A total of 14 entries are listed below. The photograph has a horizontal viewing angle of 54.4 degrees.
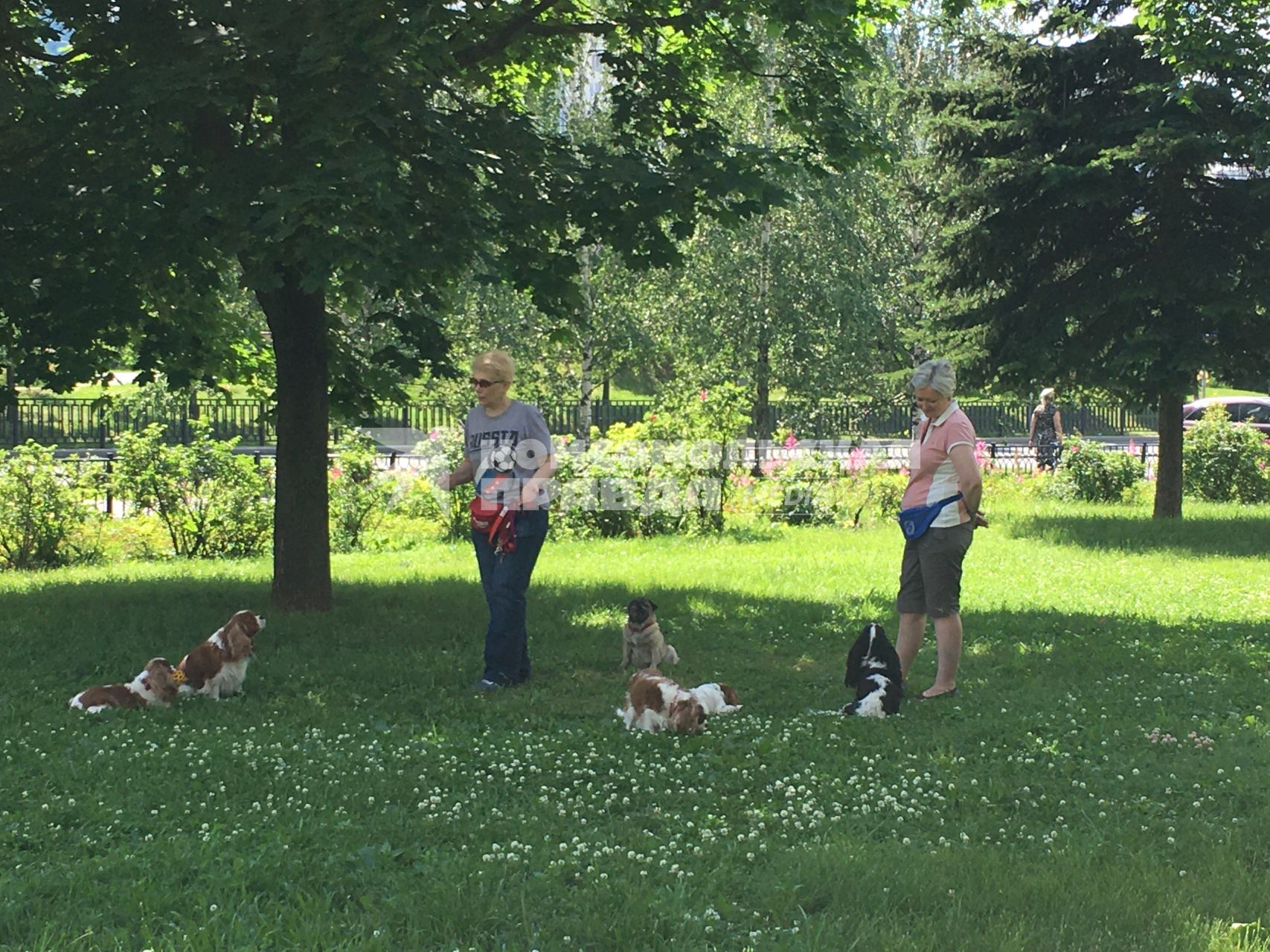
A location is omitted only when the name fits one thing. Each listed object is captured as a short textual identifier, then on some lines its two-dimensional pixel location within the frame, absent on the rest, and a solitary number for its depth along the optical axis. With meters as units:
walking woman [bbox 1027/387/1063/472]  20.66
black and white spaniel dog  6.29
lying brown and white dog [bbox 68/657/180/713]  6.25
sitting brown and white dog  6.50
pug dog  7.21
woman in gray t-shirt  6.68
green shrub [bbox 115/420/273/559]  13.41
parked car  38.19
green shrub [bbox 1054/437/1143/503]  18.59
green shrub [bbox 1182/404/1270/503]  18.91
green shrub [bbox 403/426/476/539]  14.89
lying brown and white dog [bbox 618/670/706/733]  5.93
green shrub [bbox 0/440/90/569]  13.02
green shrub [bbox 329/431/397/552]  14.55
